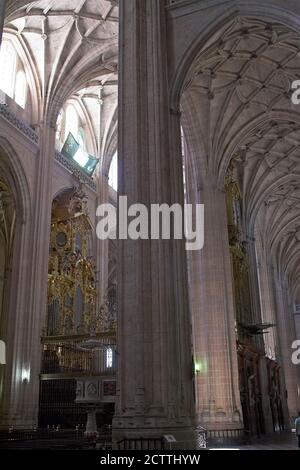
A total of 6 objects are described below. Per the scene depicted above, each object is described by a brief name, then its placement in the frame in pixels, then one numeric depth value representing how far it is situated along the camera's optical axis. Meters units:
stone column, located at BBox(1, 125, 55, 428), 16.62
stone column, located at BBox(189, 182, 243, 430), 15.71
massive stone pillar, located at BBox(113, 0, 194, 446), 9.11
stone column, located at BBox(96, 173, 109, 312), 22.44
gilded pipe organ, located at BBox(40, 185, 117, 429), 17.31
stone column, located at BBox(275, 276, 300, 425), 32.06
